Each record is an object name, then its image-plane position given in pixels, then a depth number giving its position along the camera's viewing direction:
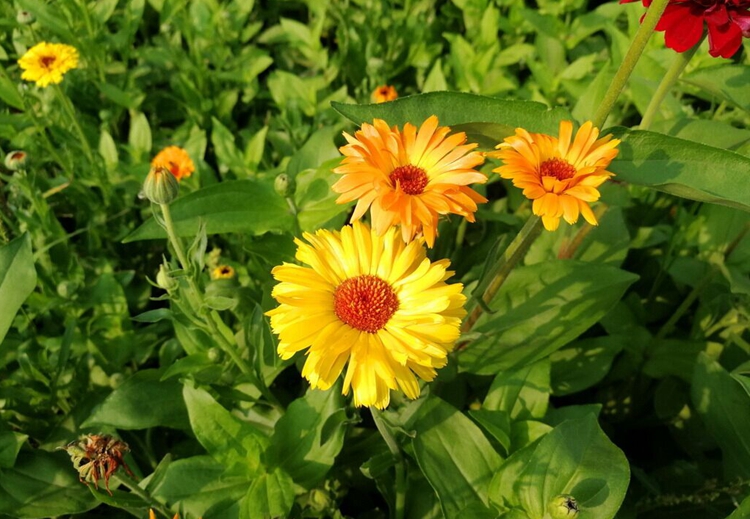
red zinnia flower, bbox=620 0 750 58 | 0.25
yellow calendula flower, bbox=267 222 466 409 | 0.22
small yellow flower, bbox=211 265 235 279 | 0.37
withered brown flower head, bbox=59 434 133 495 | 0.24
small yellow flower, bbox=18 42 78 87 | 0.45
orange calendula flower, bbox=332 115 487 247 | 0.22
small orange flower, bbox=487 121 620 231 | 0.22
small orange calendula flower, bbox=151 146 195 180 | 0.45
